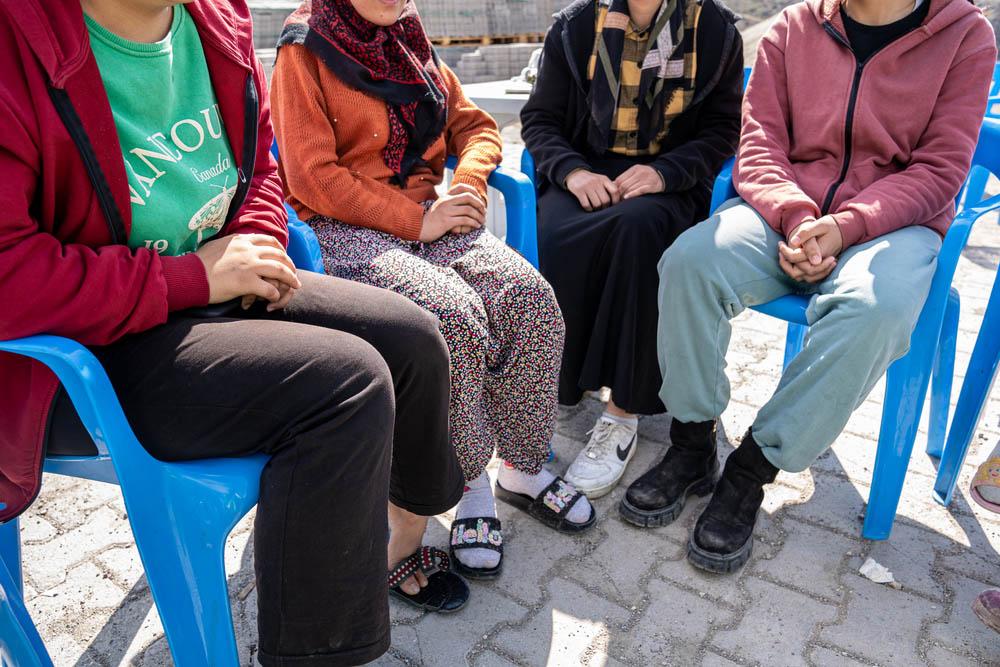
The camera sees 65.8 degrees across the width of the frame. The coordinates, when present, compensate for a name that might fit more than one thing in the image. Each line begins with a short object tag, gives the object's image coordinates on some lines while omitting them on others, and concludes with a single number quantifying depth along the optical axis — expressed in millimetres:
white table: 3379
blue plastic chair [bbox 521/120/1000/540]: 1928
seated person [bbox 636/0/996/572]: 1911
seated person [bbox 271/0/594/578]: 1969
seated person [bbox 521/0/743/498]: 2371
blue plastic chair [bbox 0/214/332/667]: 1239
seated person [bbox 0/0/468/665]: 1269
